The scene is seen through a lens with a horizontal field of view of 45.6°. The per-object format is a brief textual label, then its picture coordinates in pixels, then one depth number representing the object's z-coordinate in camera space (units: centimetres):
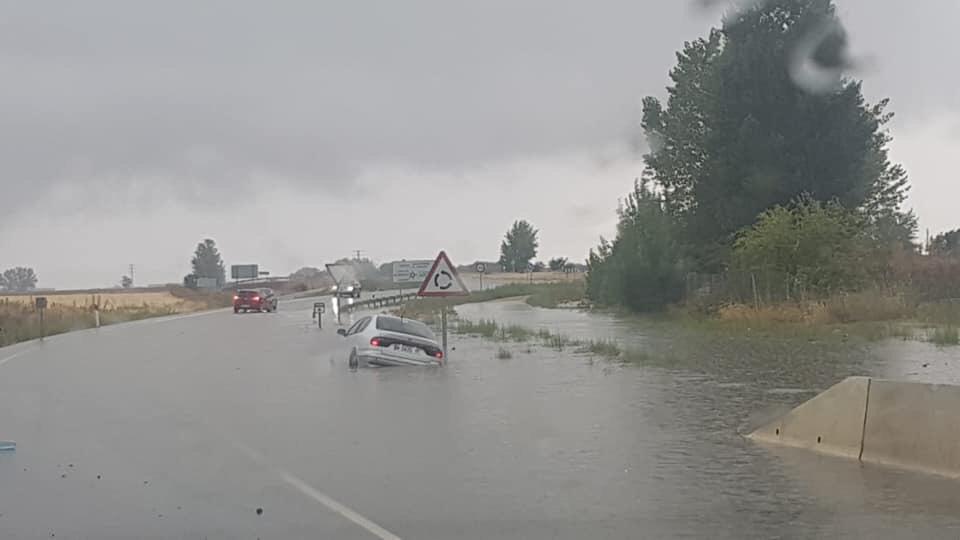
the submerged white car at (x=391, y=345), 2366
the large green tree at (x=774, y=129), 4416
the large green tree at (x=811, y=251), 3766
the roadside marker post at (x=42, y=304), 4531
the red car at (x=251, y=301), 7469
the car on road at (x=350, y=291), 5608
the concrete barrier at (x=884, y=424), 1039
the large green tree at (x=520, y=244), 19388
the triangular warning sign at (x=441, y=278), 2617
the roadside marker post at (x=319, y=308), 4927
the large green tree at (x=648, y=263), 4759
